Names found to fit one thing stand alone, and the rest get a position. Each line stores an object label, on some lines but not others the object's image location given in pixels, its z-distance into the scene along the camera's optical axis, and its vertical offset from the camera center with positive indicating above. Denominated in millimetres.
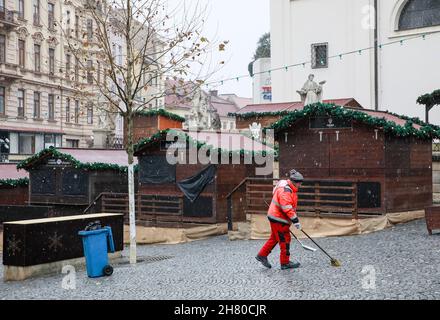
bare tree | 14406 +2840
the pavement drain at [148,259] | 14492 -2204
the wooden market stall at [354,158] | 16516 +286
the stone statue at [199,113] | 26906 +2499
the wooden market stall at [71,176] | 22812 -242
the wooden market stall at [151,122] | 27438 +2165
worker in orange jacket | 11388 -911
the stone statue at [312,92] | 26562 +3339
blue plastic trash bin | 12023 -1666
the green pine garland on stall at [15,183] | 25109 -527
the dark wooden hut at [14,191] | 25141 -864
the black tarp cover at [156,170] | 20156 -28
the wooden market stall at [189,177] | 19375 -258
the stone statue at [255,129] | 25512 +1703
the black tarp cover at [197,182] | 19281 -416
